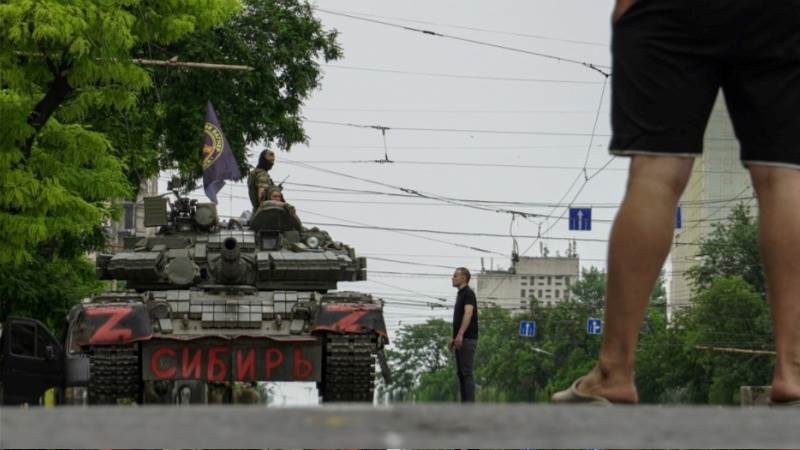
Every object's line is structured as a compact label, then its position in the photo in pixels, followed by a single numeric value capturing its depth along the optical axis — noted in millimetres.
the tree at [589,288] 156125
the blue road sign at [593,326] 97188
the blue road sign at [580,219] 78188
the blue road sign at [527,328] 124056
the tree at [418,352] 188125
